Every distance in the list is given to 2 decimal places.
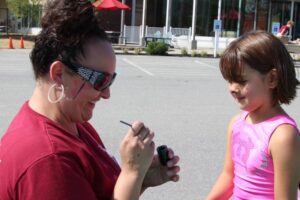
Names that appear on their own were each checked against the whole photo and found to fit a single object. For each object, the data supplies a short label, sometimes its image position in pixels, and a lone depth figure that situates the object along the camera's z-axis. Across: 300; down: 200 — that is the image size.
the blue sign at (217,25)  22.51
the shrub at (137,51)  23.11
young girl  2.23
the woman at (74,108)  1.68
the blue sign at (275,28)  23.81
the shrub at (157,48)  22.91
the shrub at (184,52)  23.77
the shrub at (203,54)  23.82
